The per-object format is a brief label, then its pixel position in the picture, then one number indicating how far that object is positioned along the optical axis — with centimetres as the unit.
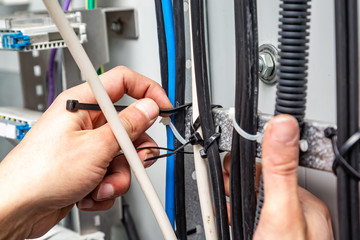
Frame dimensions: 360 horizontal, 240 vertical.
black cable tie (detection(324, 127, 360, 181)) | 44
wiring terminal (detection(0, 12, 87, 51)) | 78
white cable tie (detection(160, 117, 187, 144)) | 67
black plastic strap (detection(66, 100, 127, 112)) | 65
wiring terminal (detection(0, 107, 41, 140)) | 86
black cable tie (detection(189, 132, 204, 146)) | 63
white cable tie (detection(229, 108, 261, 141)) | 52
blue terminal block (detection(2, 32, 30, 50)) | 78
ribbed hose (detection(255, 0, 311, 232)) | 46
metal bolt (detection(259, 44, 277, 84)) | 64
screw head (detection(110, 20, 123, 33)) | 92
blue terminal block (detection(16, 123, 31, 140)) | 86
